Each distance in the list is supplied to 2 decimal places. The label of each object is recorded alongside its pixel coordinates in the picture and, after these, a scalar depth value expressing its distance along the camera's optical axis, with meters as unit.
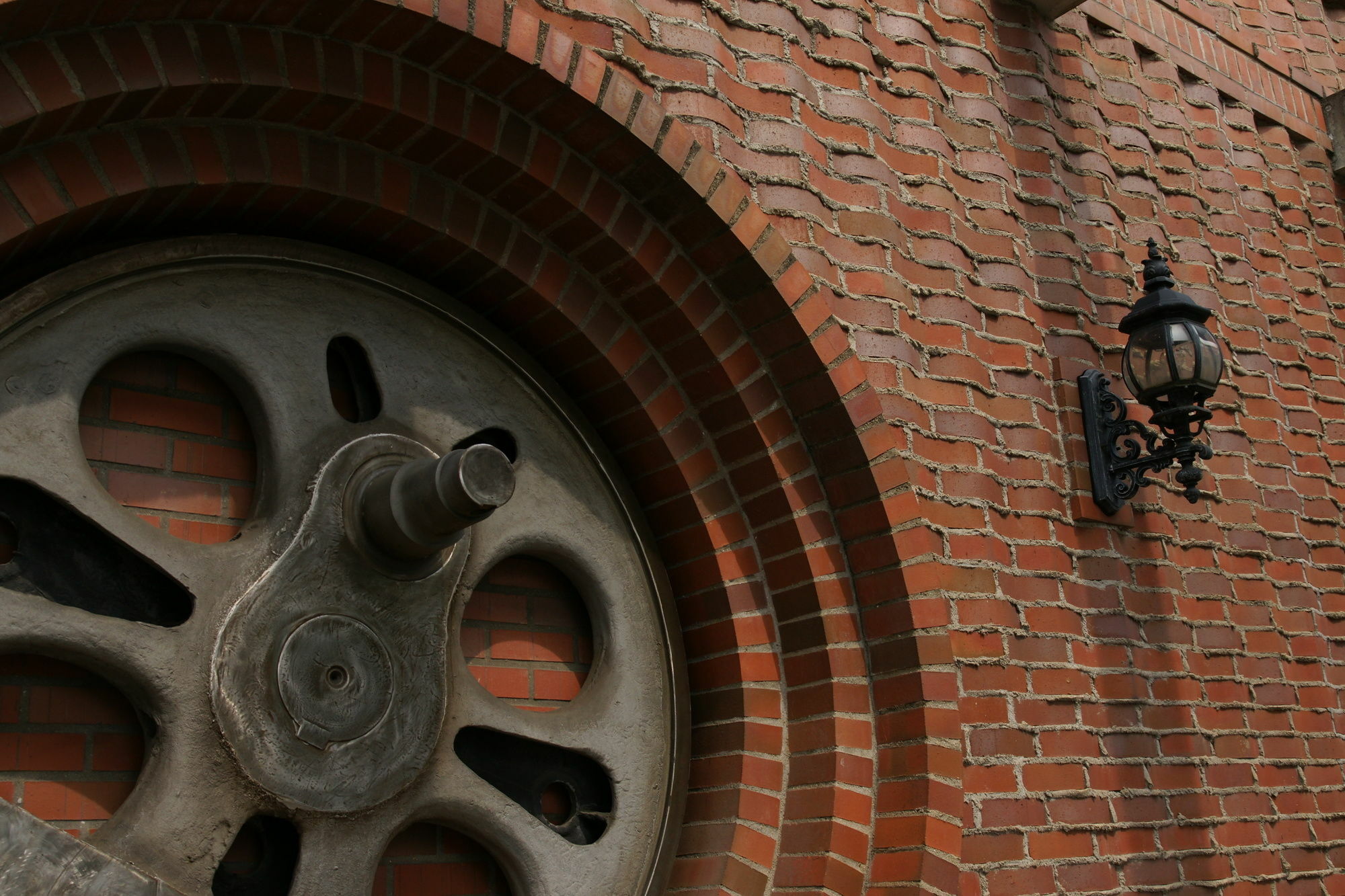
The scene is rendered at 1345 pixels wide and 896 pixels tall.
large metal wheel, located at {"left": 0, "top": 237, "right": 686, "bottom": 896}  2.47
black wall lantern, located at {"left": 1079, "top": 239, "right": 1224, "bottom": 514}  3.51
